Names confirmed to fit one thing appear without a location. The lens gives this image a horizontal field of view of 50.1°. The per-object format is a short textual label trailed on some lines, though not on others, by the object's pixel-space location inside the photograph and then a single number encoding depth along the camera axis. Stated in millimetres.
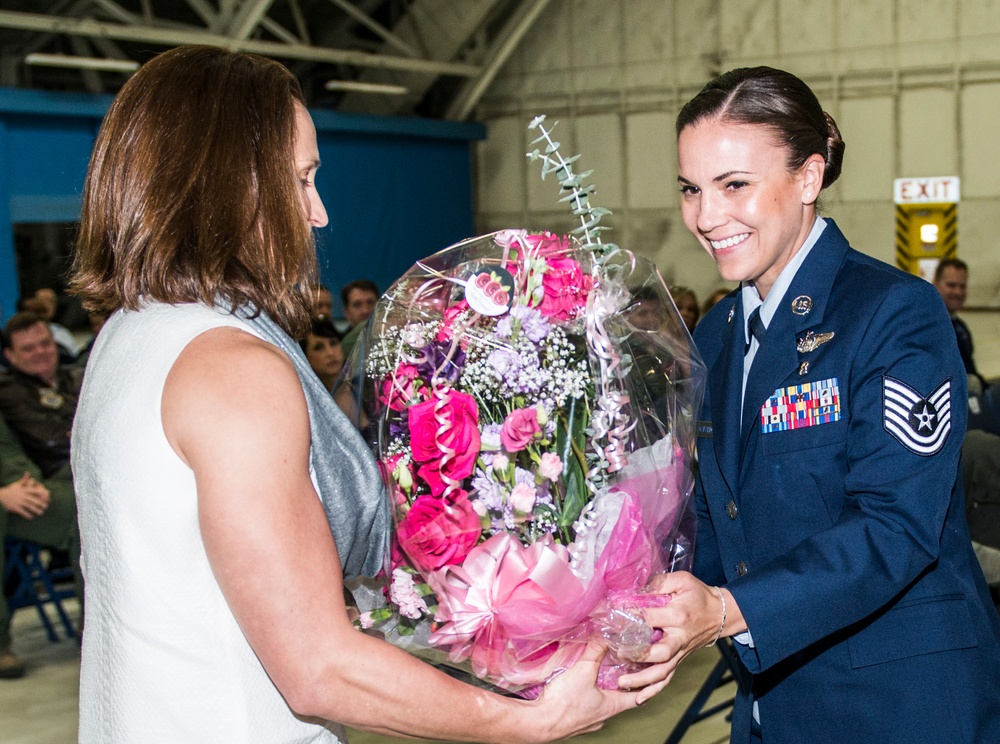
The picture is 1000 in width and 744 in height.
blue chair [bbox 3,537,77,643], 4531
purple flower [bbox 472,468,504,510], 1186
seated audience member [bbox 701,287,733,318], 6535
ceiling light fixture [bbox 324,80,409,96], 13062
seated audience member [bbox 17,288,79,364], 6609
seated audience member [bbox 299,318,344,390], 5277
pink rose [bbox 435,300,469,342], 1243
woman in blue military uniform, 1311
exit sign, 11086
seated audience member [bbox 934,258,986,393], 6748
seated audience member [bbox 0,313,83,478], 4746
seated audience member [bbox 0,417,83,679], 4387
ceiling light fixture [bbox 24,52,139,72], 10498
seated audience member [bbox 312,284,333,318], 6341
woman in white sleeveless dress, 952
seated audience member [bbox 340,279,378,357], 6520
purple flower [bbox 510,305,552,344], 1213
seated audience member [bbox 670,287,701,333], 6257
